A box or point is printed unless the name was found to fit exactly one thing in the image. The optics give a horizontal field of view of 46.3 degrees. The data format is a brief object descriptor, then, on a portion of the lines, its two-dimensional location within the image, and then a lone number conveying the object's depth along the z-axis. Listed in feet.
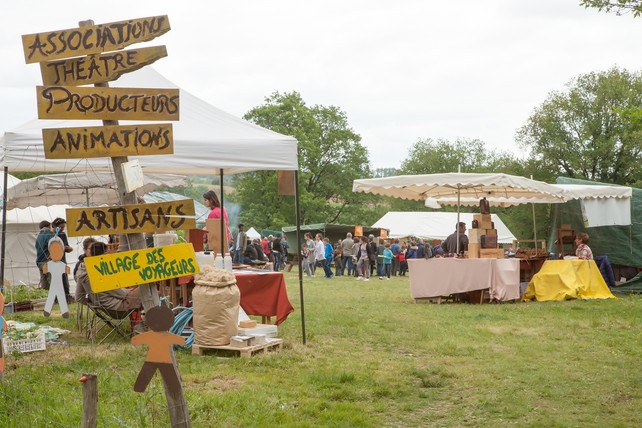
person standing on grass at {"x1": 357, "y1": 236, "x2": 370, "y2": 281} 82.07
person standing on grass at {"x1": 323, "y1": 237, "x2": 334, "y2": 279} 86.79
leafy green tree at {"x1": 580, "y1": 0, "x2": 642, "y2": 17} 26.16
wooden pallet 23.93
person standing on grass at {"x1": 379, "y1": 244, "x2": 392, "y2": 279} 85.97
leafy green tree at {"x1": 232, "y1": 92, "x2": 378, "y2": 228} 176.96
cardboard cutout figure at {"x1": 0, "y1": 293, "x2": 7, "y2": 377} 16.44
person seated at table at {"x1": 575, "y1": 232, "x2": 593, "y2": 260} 49.65
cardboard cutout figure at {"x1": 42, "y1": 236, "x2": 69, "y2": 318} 30.76
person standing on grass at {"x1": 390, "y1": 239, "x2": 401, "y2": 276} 92.43
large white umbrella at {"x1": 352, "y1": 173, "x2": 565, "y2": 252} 45.06
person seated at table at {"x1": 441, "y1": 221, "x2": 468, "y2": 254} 50.78
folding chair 27.24
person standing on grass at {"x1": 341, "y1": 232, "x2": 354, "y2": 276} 88.79
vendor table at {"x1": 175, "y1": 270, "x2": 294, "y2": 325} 28.81
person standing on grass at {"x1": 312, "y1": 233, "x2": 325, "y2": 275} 92.17
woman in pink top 30.17
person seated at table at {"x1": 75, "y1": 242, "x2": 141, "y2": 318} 26.89
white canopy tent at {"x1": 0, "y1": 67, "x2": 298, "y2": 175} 25.52
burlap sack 24.27
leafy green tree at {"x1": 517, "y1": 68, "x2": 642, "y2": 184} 154.61
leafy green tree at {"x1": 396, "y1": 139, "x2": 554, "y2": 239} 195.72
